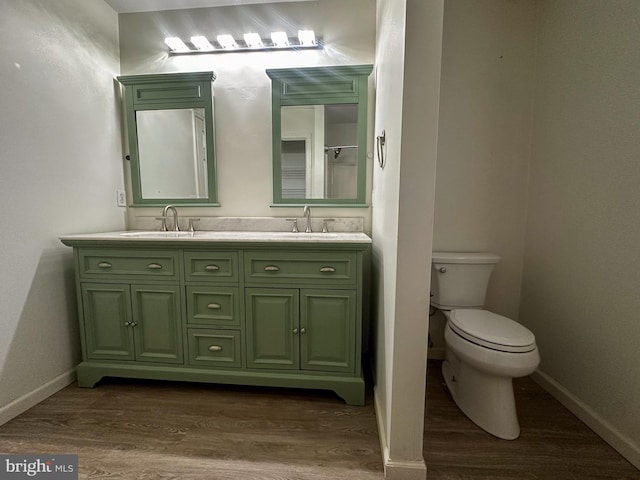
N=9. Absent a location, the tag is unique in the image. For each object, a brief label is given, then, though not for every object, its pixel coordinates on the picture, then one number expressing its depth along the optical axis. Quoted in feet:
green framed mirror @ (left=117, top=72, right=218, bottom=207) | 5.86
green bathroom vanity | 4.42
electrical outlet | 6.06
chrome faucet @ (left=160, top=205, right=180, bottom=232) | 6.08
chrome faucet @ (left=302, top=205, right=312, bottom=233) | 5.76
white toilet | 3.66
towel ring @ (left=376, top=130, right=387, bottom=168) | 4.11
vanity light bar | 5.51
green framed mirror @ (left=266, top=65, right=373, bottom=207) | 5.52
